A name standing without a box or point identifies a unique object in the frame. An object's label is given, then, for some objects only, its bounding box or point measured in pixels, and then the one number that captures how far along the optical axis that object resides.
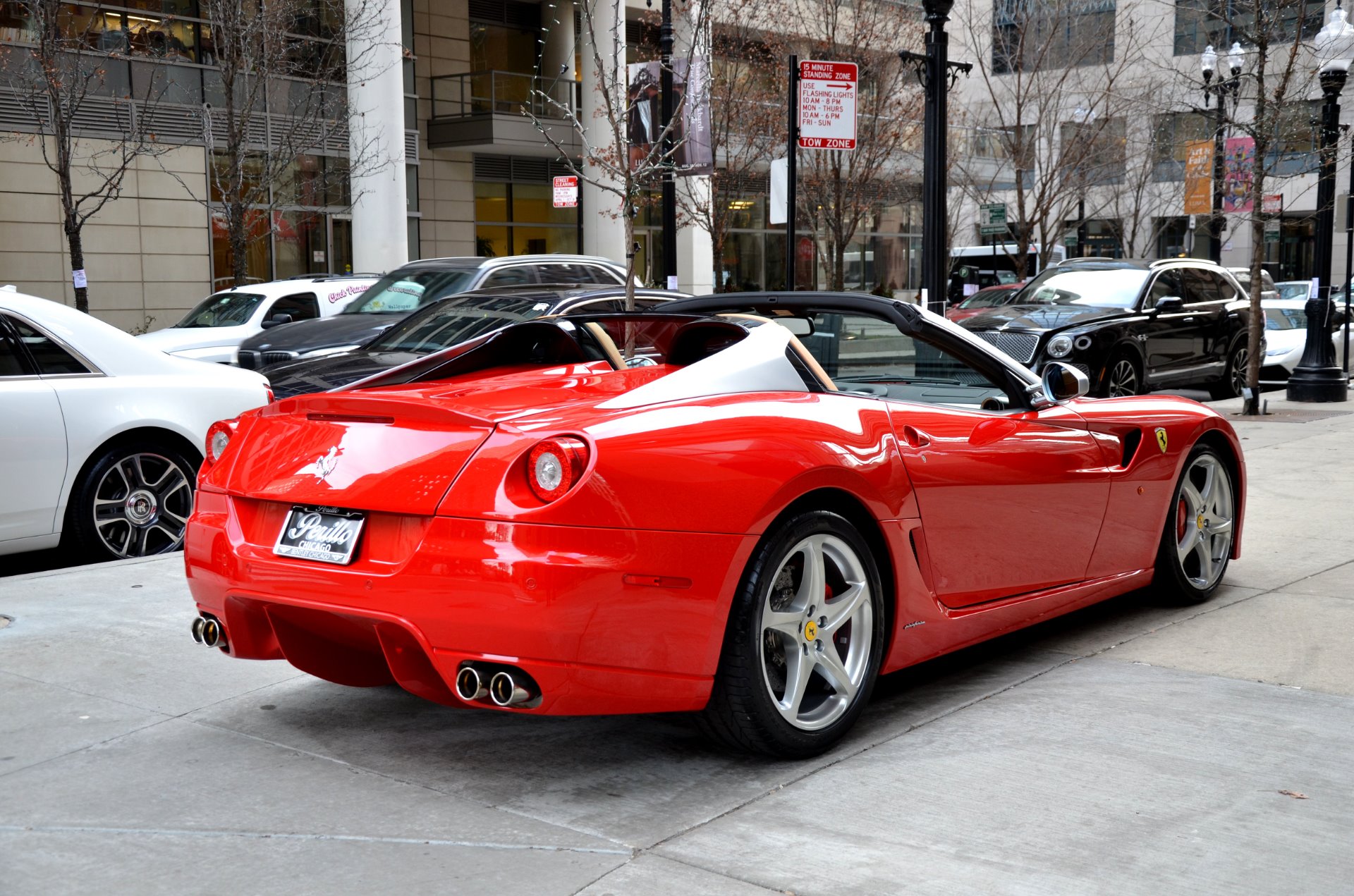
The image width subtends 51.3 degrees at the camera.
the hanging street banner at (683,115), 15.95
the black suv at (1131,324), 14.39
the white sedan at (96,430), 6.98
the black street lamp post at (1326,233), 16.98
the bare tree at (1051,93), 28.20
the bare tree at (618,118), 10.98
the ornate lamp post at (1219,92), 20.70
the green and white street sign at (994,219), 30.94
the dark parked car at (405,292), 13.64
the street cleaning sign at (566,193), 22.78
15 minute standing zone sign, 12.41
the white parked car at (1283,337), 20.88
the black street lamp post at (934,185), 12.52
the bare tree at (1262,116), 15.50
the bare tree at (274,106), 20.64
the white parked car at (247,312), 15.98
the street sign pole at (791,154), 13.28
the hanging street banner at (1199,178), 25.64
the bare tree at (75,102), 18.31
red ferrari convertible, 3.70
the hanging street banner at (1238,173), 17.33
